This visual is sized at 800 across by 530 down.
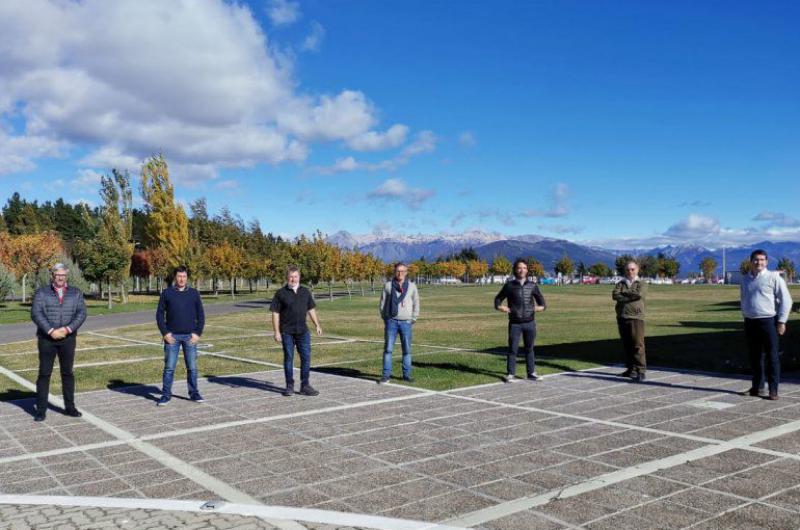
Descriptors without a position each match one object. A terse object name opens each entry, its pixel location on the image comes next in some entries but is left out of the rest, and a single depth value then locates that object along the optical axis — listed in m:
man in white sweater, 8.38
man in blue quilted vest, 7.95
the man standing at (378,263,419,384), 10.34
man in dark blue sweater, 8.91
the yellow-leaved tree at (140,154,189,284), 51.22
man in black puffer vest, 10.35
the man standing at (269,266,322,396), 9.39
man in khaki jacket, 10.26
